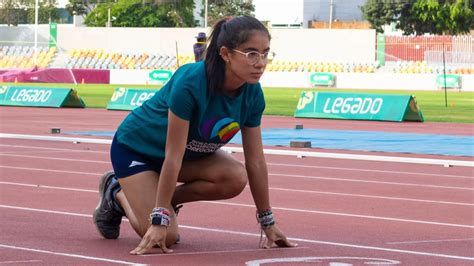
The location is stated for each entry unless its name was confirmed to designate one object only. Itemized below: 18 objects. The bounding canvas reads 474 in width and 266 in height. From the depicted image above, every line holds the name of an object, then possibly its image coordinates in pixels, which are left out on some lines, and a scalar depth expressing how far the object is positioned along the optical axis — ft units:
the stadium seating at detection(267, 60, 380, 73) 225.35
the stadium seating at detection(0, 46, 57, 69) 241.96
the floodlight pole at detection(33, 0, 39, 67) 243.89
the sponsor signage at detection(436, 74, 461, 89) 189.06
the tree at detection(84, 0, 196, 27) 365.40
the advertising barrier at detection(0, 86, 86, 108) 118.01
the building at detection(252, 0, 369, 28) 350.64
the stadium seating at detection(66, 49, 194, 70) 243.81
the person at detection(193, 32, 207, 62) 64.61
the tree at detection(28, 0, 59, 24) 394.11
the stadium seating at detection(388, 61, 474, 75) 209.19
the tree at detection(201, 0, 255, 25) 351.36
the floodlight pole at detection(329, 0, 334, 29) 328.86
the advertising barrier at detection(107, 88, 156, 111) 109.81
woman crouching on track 24.76
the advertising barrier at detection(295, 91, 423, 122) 93.30
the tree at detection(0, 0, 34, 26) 379.76
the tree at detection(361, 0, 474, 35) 308.19
